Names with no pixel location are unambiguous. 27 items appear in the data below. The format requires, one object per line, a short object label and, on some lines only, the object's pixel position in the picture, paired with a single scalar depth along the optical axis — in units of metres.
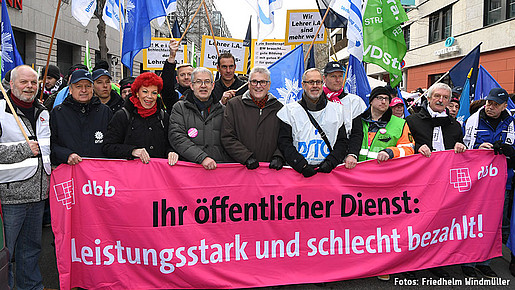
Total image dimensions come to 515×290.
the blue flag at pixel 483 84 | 6.88
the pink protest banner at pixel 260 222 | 3.69
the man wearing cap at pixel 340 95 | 4.09
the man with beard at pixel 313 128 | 3.88
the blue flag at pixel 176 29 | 9.62
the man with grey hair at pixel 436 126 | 4.38
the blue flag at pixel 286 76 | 5.72
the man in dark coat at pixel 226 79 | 5.22
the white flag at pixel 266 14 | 6.84
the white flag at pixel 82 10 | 5.77
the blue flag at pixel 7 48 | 5.01
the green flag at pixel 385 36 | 5.82
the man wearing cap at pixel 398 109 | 5.60
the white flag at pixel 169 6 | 6.41
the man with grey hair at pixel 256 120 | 3.91
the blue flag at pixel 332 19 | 5.81
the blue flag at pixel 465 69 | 6.63
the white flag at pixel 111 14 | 7.37
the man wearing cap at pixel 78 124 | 3.65
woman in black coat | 3.71
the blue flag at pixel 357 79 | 6.15
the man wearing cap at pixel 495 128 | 4.59
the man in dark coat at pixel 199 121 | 3.85
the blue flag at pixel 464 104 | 6.75
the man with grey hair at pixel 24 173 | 3.33
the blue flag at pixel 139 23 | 5.89
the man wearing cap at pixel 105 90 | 4.72
